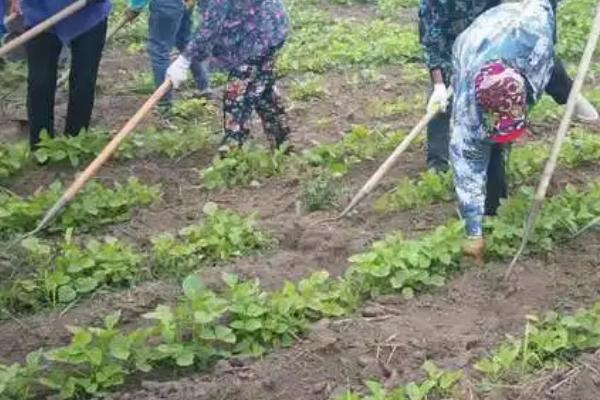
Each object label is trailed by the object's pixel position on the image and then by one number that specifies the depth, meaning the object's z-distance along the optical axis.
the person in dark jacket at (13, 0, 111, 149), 5.75
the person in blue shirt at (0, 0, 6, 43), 5.68
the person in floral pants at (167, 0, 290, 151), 5.50
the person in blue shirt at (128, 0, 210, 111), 6.74
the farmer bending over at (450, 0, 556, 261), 3.98
